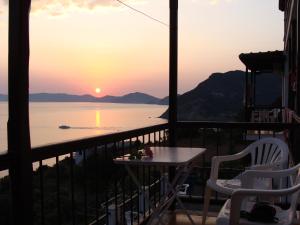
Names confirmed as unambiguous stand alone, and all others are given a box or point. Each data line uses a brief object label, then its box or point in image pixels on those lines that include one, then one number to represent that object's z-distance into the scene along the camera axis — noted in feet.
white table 7.73
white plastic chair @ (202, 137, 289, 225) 8.48
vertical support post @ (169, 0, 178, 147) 11.59
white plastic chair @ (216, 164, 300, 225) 6.13
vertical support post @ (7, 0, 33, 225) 4.96
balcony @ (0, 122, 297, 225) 5.71
